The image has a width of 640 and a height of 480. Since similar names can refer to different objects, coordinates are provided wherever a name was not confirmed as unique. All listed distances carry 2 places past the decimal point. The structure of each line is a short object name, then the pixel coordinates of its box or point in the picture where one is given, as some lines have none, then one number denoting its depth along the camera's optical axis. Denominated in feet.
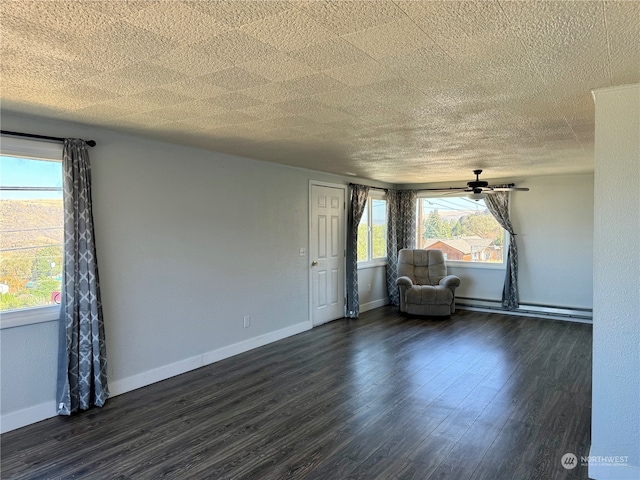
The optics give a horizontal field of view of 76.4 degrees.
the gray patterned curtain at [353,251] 21.75
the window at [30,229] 9.89
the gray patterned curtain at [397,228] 25.04
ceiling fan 19.17
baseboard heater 20.81
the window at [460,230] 23.70
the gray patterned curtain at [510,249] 22.41
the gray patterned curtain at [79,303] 10.48
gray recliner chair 21.66
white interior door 19.85
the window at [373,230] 23.67
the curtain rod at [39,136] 9.55
